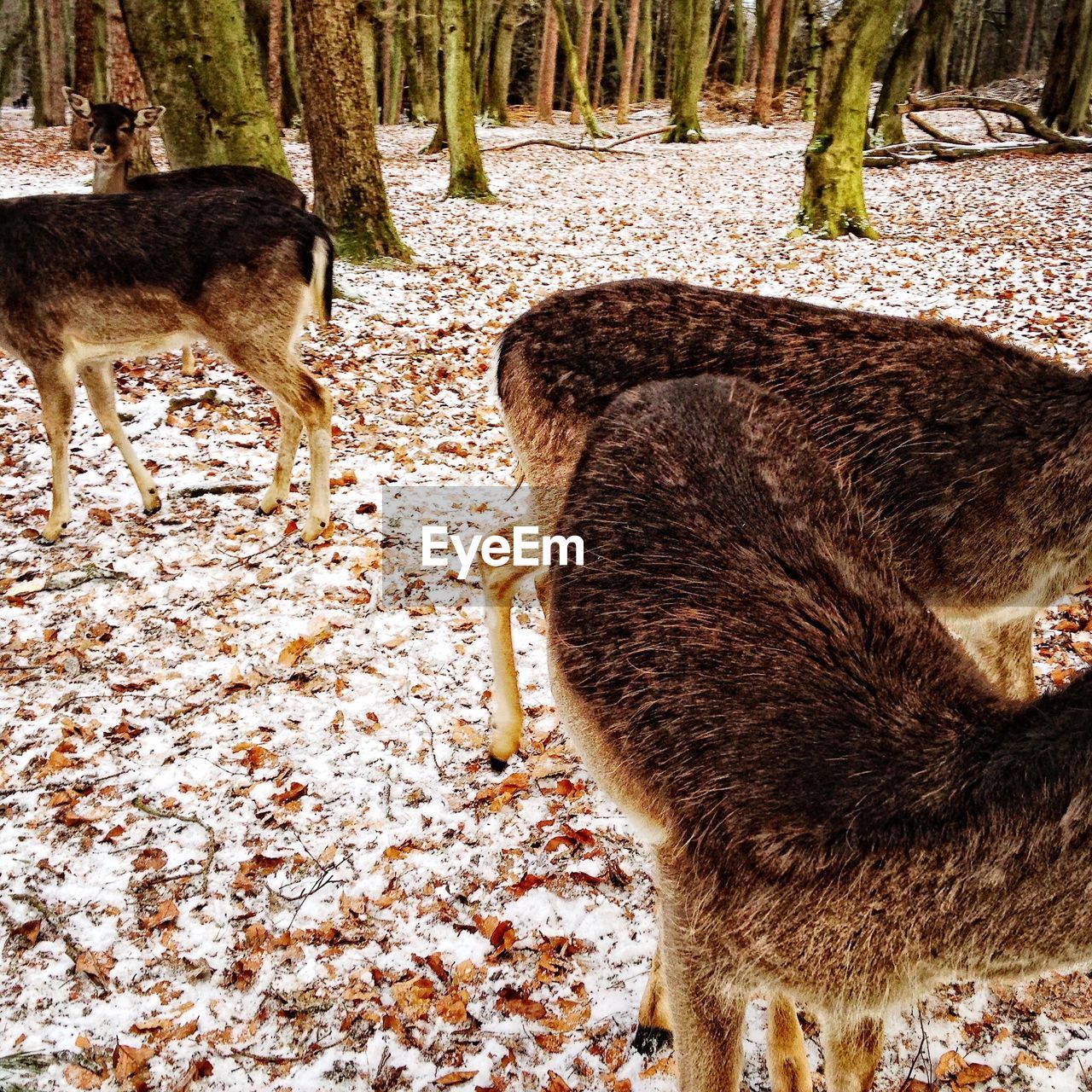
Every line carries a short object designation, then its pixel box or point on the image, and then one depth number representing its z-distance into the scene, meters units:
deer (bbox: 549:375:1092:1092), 1.59
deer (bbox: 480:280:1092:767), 3.00
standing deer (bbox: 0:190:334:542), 5.27
